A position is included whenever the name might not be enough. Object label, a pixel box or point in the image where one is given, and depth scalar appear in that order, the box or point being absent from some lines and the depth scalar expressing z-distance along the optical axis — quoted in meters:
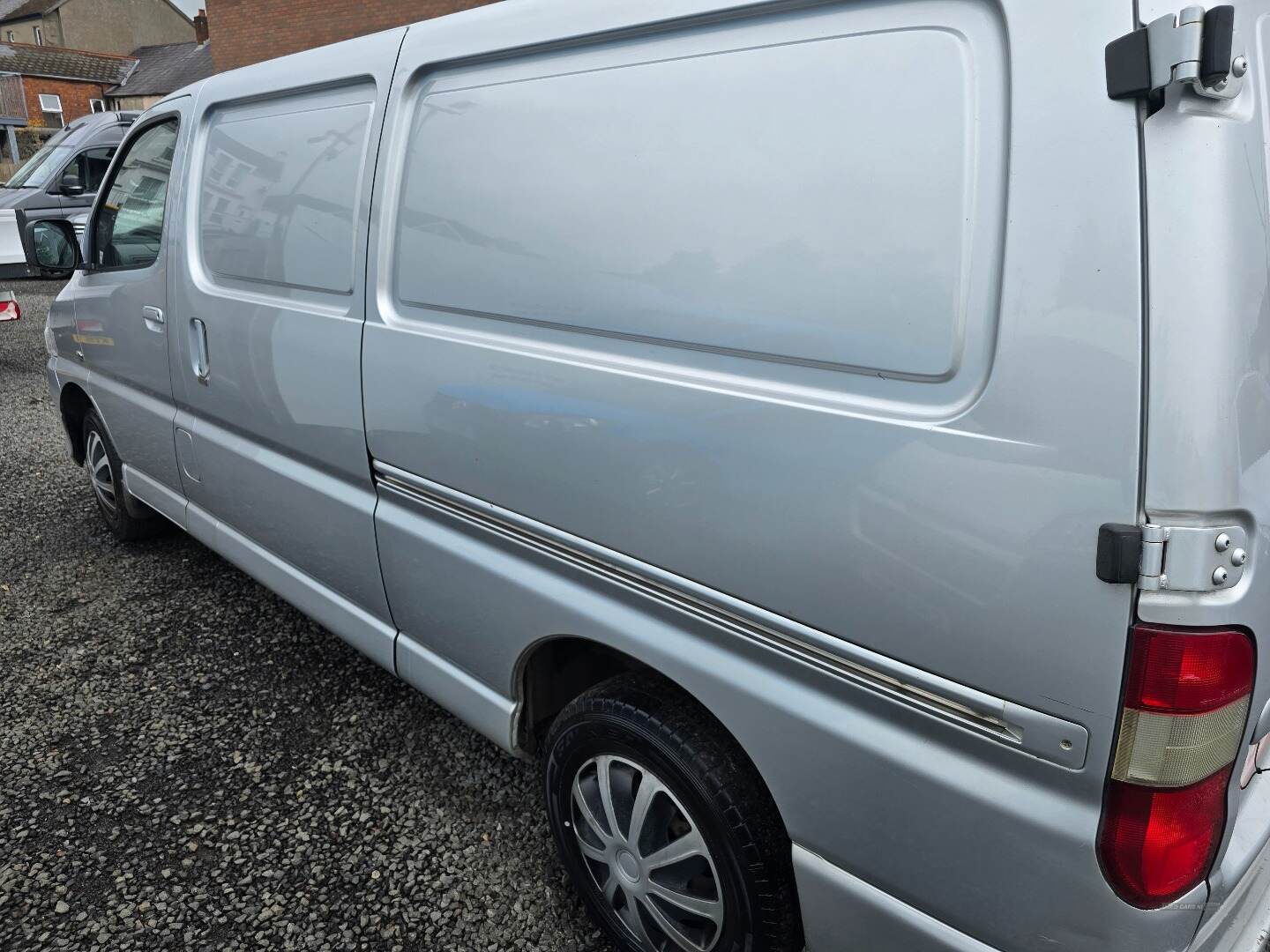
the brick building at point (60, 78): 37.59
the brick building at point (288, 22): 16.91
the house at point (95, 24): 44.00
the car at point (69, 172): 12.06
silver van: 1.14
